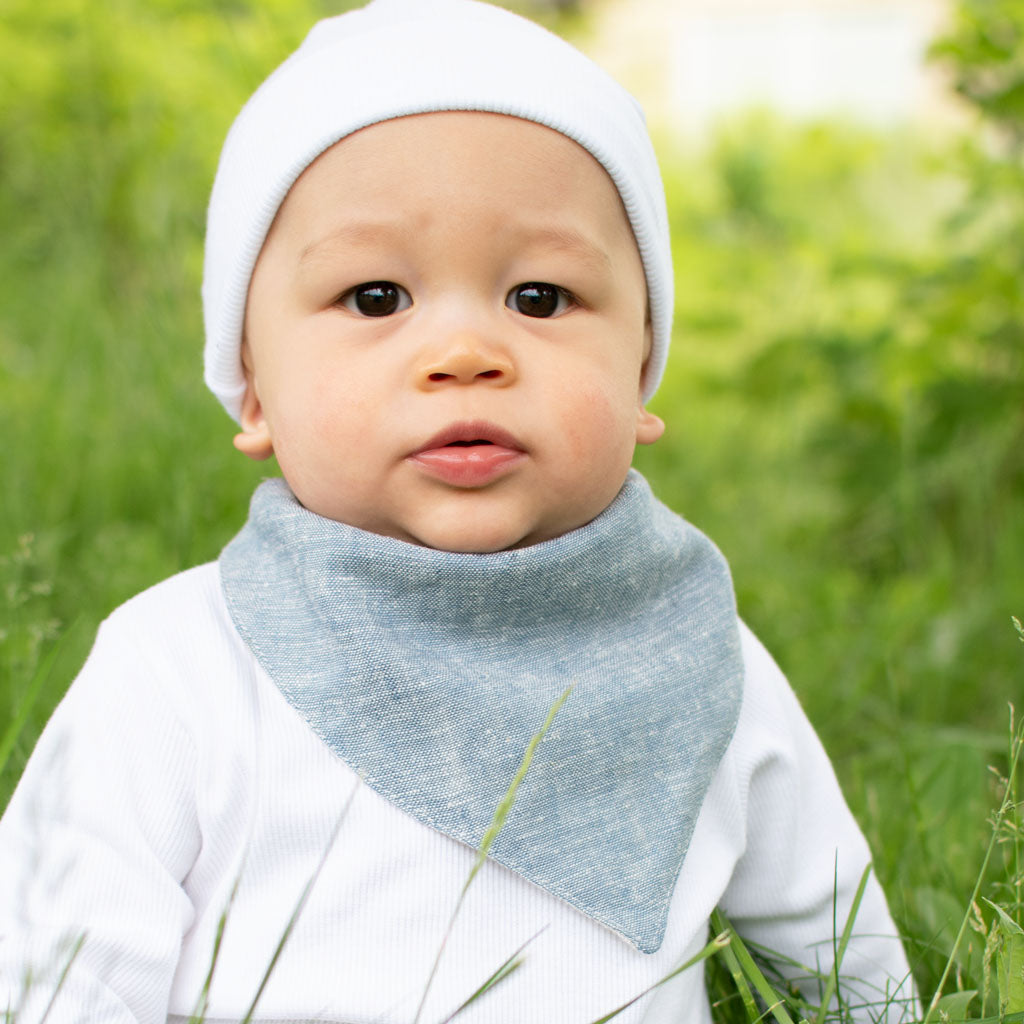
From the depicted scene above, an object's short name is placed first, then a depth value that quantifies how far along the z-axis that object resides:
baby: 0.79
